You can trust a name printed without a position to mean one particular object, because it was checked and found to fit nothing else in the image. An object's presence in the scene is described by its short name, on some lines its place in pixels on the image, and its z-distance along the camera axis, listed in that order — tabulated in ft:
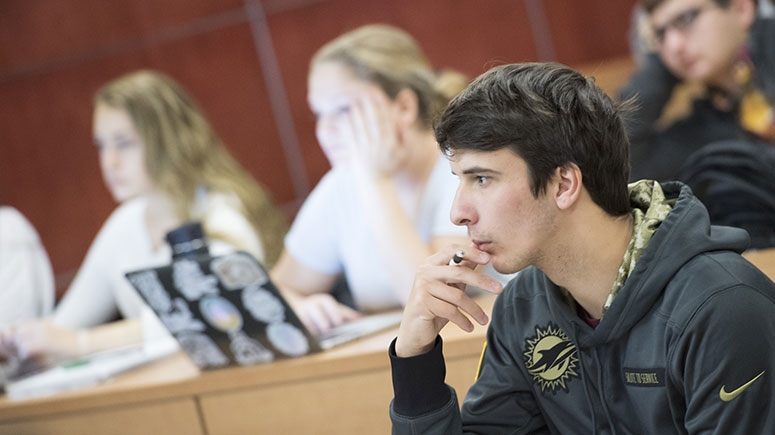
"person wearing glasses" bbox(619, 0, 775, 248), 17.23
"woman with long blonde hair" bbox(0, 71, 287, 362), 18.21
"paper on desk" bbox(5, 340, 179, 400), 14.33
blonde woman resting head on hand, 14.44
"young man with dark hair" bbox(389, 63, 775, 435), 11.22
